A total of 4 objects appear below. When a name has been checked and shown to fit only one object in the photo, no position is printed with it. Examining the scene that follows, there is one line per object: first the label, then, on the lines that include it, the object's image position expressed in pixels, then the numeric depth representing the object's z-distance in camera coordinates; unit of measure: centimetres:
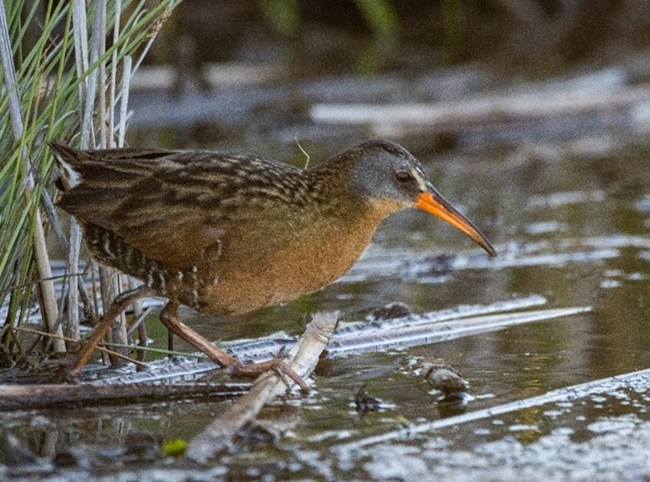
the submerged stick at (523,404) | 759
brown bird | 892
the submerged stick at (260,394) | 723
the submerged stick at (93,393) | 799
